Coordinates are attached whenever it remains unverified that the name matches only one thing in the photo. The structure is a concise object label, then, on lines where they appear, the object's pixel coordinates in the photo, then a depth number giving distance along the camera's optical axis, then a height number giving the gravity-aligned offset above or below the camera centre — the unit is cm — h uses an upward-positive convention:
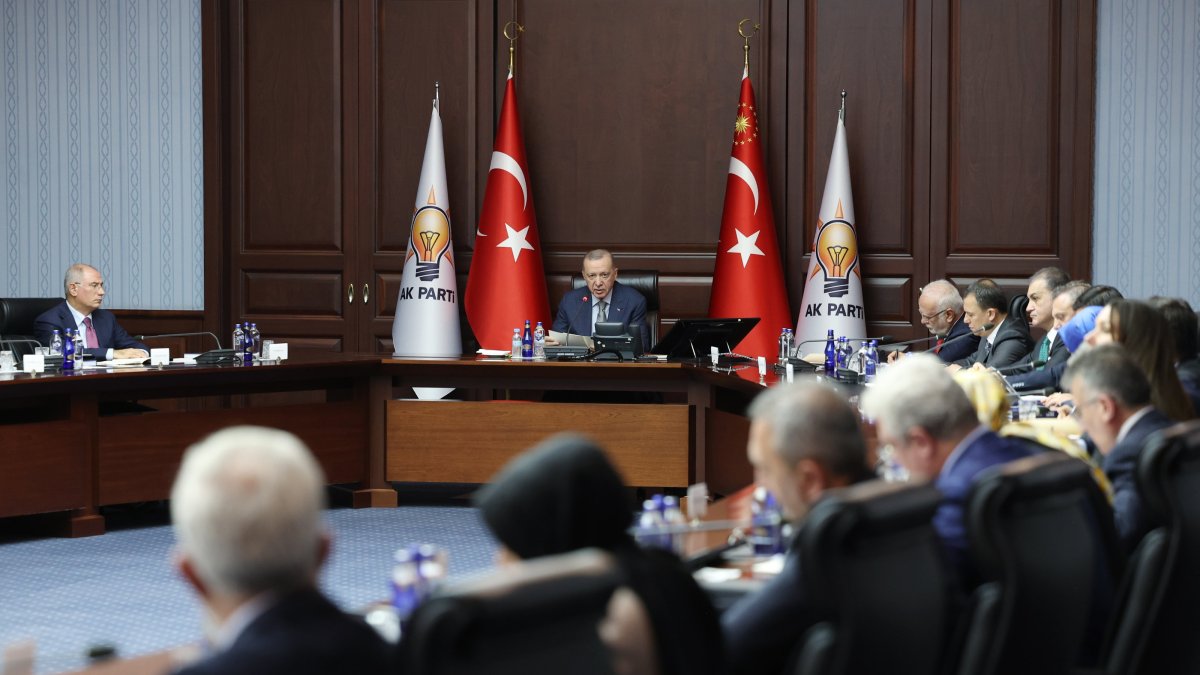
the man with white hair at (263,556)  286 -33
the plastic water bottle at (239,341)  1370 -48
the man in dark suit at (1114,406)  563 -34
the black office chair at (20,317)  1349 -36
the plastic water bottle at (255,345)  1377 -51
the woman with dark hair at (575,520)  346 -35
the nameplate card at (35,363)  1208 -52
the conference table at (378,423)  1226 -85
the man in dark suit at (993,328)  1227 -37
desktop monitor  1321 -43
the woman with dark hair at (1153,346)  668 -25
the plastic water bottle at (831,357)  1236 -50
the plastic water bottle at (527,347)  1391 -51
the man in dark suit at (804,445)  430 -31
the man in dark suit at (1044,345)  1105 -42
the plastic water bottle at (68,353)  1234 -48
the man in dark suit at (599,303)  1448 -31
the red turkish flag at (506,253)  1608 -5
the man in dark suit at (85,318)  1343 -36
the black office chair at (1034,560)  396 -47
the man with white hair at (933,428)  492 -32
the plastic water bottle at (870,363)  1181 -50
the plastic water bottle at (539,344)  1398 -50
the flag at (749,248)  1586 -1
